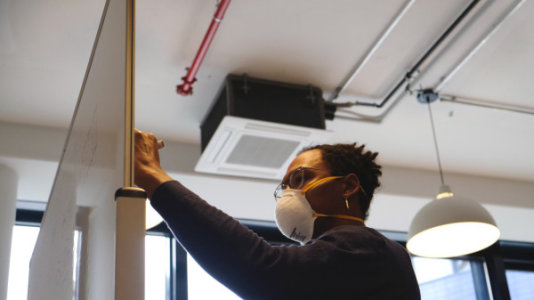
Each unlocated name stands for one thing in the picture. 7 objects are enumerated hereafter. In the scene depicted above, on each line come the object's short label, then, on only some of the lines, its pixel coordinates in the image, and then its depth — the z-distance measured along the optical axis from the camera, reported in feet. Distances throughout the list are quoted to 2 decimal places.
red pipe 8.26
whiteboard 3.41
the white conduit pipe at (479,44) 9.00
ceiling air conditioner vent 9.70
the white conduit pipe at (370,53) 8.94
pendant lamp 9.55
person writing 3.59
